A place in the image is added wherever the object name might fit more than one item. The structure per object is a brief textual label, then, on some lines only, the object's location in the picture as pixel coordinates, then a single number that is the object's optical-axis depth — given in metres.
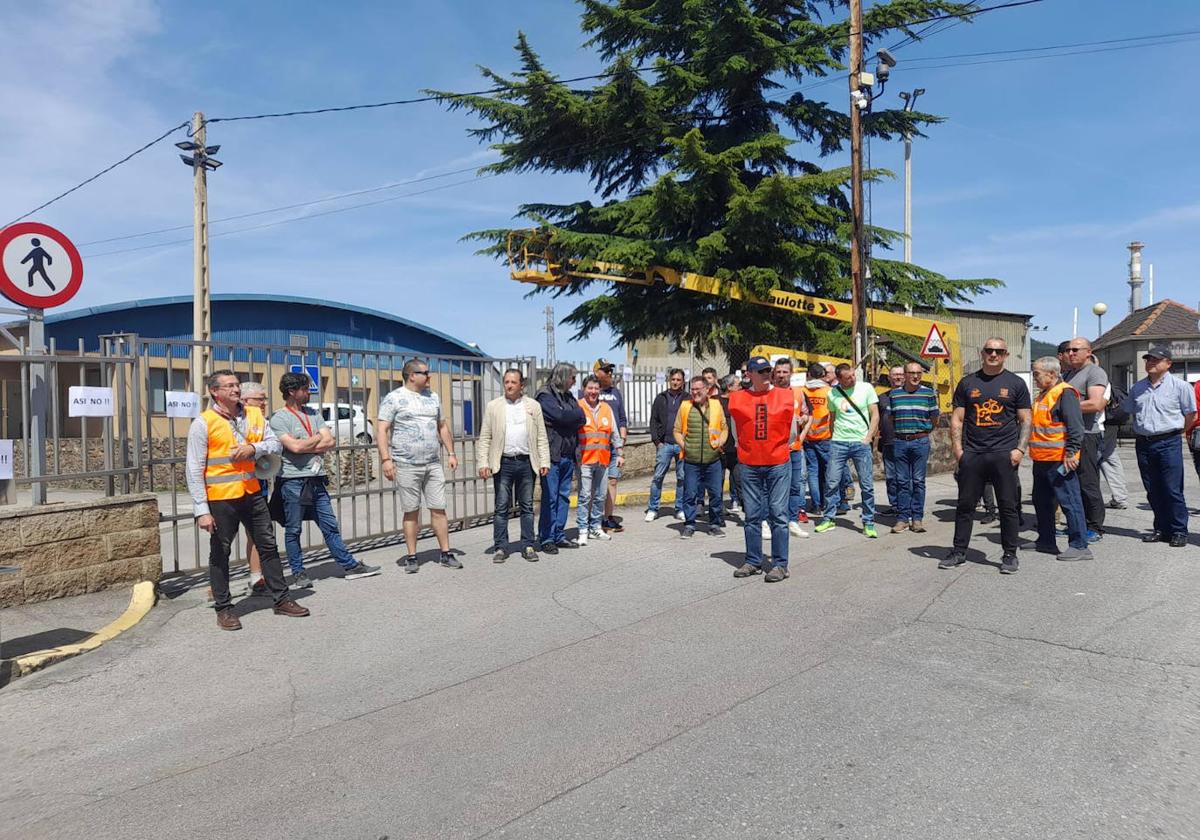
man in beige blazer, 8.08
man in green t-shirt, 9.34
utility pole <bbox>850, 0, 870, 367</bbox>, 16.27
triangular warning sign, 14.75
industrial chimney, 45.84
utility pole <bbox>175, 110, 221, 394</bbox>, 18.12
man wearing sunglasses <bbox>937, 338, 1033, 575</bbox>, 7.10
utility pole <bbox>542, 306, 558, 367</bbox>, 60.39
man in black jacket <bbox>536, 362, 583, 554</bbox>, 8.45
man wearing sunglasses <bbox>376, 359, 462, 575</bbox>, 7.56
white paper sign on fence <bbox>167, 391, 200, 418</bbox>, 6.84
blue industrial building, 24.12
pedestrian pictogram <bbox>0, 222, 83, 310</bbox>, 6.14
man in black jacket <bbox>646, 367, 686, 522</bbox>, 10.15
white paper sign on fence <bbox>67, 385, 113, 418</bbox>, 6.38
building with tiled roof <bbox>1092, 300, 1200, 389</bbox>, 27.62
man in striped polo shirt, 8.96
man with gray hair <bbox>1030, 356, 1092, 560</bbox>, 7.61
